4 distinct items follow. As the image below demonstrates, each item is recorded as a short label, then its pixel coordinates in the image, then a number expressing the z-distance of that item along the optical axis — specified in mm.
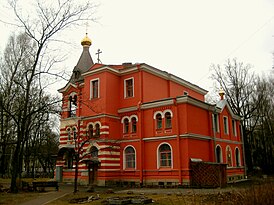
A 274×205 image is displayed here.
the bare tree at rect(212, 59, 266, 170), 37781
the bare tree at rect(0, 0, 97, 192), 19286
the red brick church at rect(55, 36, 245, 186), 23797
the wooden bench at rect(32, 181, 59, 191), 21016
